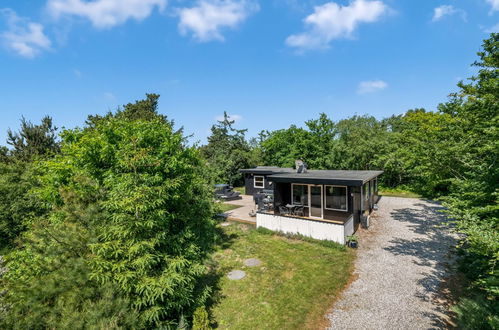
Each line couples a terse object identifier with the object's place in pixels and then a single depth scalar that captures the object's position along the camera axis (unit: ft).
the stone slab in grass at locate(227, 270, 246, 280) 24.52
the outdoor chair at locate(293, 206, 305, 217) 39.99
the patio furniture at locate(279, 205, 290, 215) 40.50
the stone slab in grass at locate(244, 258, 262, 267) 27.35
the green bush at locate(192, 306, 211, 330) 15.97
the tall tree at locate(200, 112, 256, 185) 94.49
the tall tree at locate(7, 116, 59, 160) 50.39
